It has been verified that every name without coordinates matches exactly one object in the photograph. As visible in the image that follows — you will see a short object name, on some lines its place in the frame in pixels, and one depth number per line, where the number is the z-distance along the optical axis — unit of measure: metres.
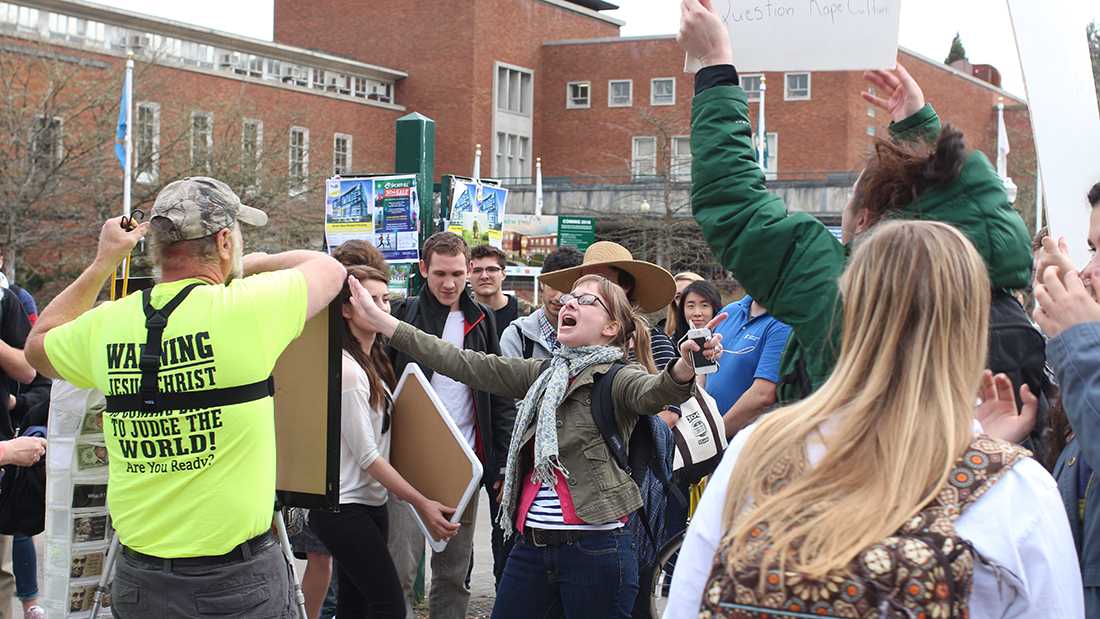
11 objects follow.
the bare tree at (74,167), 34.22
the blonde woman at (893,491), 1.88
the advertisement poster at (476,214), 10.93
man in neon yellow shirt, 3.52
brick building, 48.78
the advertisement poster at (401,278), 10.51
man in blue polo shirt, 6.26
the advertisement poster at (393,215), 9.98
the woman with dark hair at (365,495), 5.33
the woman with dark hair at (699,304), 8.37
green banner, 26.47
